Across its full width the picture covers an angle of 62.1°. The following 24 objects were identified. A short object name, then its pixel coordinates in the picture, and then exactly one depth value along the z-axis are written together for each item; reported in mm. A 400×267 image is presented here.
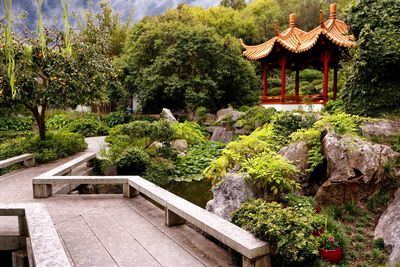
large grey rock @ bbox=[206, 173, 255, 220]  4227
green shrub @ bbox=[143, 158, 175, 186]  8432
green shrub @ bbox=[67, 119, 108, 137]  15868
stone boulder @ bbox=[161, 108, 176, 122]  15812
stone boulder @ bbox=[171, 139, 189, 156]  11841
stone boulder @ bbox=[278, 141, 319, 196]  5402
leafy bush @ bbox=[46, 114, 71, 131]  17400
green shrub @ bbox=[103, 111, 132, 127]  18531
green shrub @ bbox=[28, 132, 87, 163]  8555
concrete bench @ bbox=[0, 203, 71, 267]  2377
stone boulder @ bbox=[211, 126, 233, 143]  14349
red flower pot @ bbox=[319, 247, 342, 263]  3328
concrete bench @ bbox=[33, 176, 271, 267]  2971
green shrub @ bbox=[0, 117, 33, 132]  16716
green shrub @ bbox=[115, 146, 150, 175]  8320
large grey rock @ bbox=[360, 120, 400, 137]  5922
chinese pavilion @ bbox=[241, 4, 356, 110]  12633
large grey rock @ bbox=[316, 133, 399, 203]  4746
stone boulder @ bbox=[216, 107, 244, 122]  15320
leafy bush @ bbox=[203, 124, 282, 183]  5227
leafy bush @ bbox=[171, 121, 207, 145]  12938
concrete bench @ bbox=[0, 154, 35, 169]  6840
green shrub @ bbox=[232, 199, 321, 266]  3006
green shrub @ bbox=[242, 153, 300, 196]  4223
